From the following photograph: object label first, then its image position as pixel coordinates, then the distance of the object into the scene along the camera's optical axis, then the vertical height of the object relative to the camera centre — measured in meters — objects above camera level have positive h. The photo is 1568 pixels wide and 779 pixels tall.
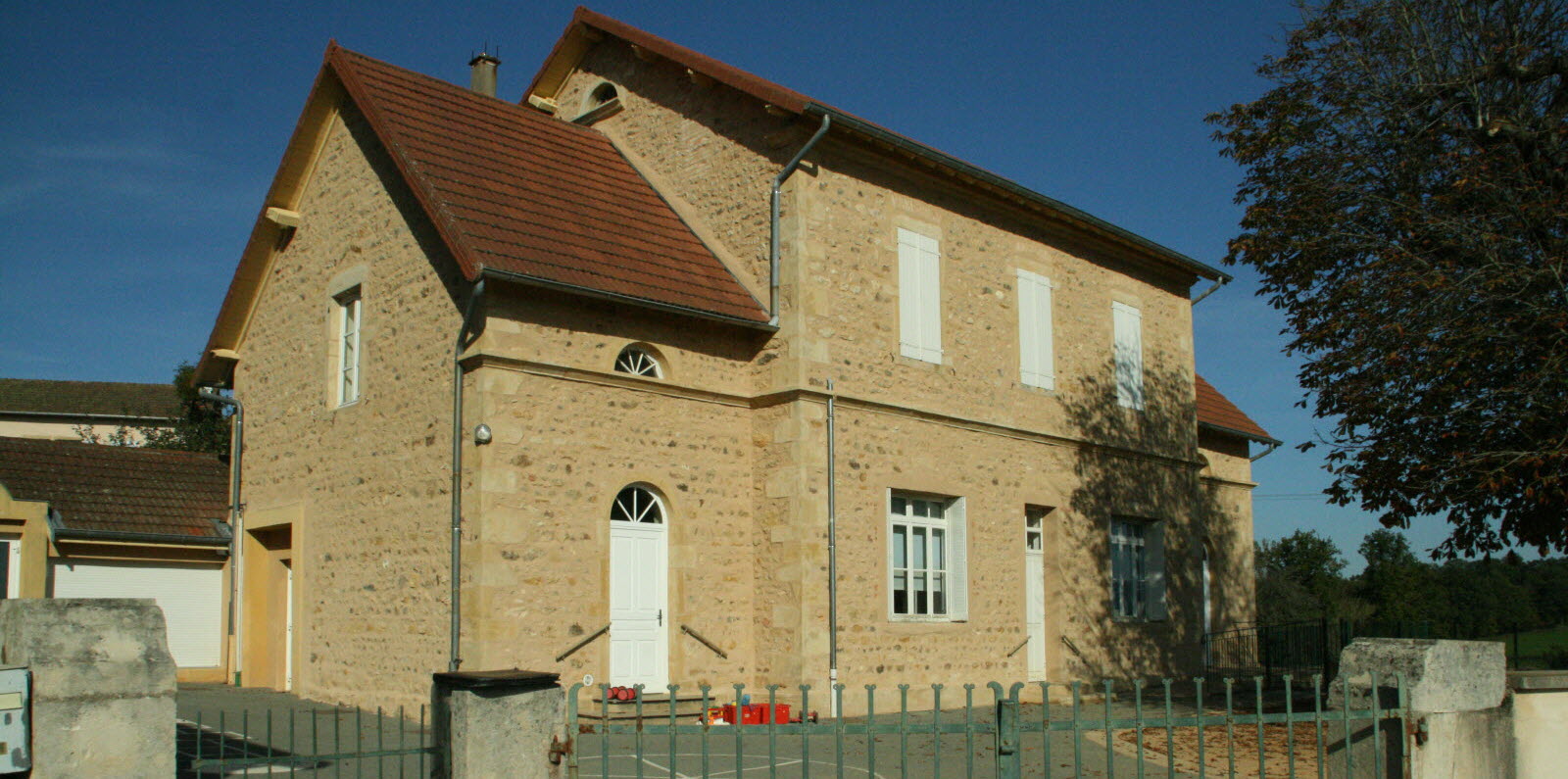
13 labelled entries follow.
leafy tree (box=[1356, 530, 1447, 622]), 45.03 -1.33
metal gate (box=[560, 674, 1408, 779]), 5.50 -1.57
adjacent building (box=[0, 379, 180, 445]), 42.50 +4.74
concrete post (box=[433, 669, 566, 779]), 5.27 -0.66
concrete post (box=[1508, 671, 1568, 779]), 7.54 -0.98
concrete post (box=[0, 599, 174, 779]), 4.79 -0.44
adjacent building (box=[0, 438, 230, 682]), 15.91 +0.30
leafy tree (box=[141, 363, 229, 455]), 28.70 +2.86
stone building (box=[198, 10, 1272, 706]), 12.66 +1.72
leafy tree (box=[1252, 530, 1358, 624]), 43.12 -1.13
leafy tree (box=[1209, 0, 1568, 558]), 12.69 +3.00
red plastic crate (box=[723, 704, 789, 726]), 12.27 -1.46
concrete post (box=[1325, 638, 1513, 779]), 6.81 -0.79
